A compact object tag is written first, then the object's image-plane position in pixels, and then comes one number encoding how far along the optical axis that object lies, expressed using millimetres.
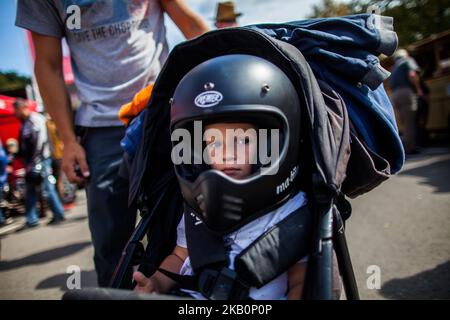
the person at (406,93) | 6516
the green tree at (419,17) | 19094
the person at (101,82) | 1856
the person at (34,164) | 5660
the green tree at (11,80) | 37594
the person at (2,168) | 5762
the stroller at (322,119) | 1140
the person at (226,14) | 3334
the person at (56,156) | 6559
